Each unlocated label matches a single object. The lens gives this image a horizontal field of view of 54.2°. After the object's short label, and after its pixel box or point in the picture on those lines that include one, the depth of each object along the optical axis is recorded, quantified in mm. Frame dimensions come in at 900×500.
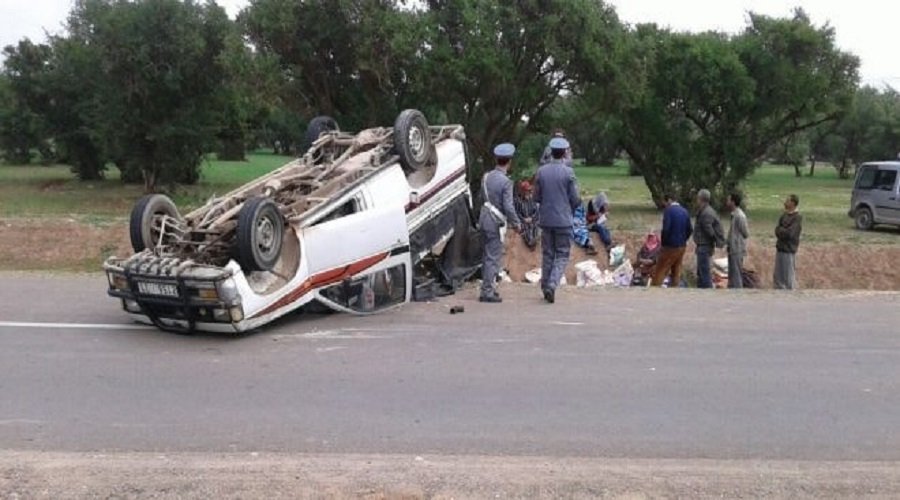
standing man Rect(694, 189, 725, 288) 13320
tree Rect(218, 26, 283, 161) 22578
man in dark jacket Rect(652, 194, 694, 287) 13602
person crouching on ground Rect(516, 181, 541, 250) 15688
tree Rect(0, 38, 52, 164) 39781
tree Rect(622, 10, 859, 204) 26531
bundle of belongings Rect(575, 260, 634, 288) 15008
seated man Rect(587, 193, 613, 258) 17266
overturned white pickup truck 7648
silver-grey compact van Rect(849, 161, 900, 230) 23938
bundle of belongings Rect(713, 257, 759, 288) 14680
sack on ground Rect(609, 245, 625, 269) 16094
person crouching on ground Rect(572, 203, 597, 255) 16844
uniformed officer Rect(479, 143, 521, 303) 10109
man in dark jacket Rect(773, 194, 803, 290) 13234
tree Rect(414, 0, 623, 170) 21391
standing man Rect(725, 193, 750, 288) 13250
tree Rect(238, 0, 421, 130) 21594
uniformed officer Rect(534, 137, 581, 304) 9828
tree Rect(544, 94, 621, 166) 24281
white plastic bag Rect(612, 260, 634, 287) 15016
